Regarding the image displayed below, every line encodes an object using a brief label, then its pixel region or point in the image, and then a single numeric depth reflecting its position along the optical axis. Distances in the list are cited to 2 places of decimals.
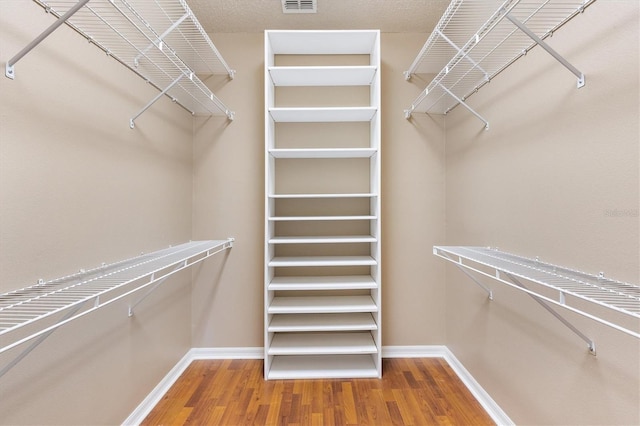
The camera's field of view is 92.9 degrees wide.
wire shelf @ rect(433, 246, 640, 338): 0.76
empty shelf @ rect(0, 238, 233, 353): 0.78
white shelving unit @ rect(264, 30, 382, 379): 2.02
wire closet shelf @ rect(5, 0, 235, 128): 1.20
